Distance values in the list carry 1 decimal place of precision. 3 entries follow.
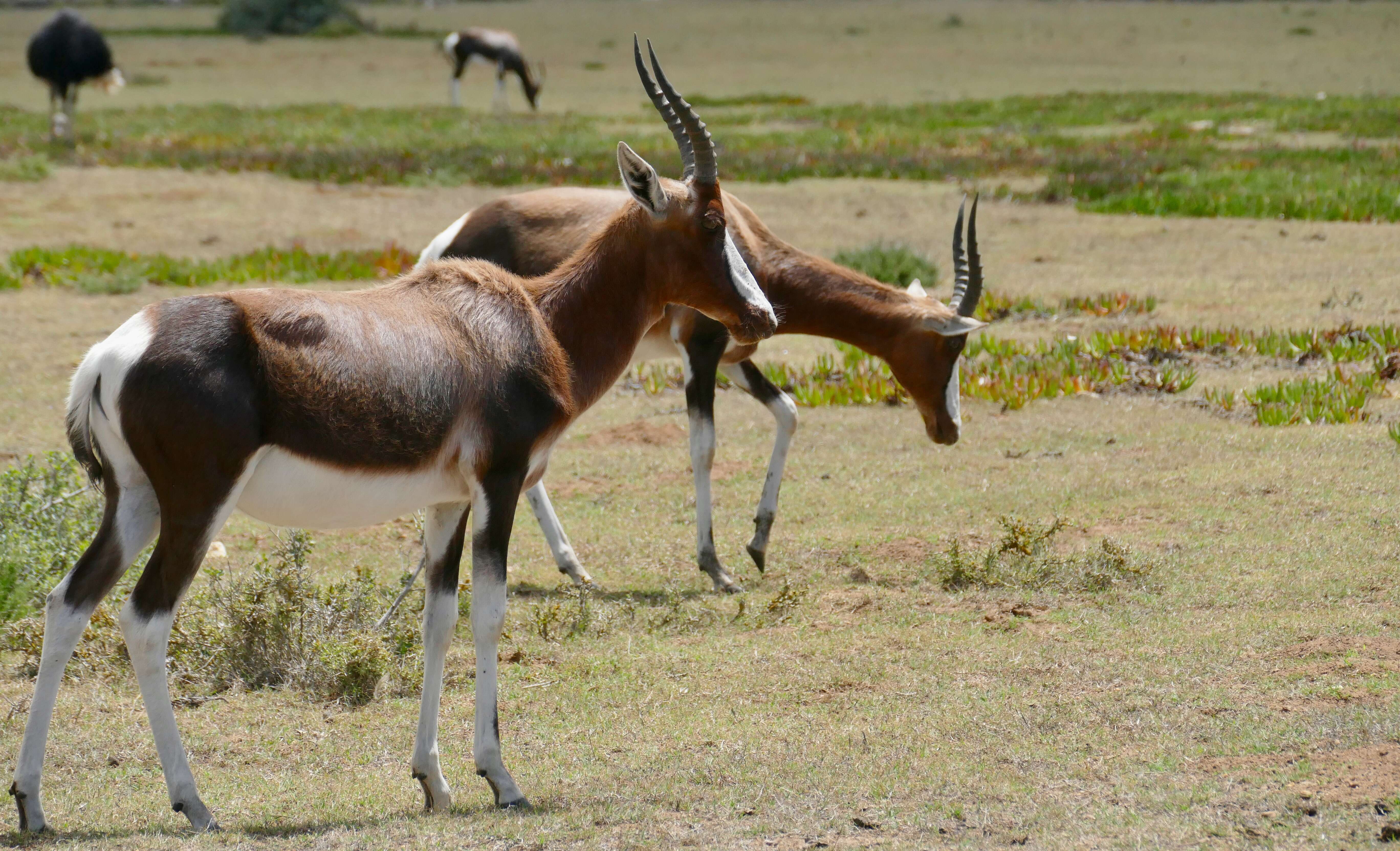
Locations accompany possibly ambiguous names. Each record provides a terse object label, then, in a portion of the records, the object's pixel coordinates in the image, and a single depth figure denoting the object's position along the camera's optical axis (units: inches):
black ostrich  2261.3
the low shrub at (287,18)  5536.4
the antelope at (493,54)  3191.4
